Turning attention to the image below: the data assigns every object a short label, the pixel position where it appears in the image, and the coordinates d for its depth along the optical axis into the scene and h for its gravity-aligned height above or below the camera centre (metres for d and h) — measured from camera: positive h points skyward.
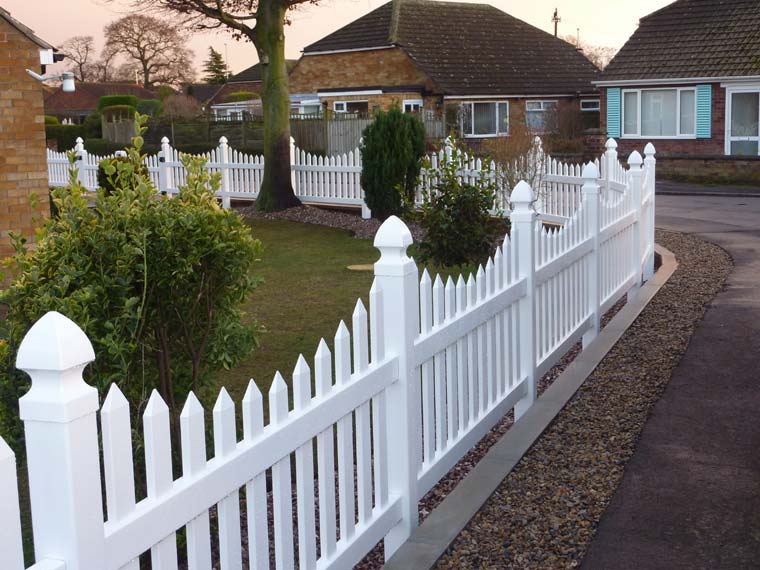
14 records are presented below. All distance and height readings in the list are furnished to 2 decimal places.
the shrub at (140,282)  4.04 -0.51
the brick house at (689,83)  31.86 +1.87
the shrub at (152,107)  57.30 +2.84
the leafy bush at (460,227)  11.72 -0.92
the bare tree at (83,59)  83.69 +8.10
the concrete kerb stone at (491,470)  4.37 -1.69
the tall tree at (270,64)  20.88 +1.85
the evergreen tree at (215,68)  95.81 +8.17
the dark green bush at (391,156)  17.44 -0.13
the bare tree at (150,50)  78.62 +8.44
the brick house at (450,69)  38.25 +3.19
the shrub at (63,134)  43.41 +1.05
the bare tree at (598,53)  80.00 +7.17
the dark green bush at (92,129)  44.91 +1.27
